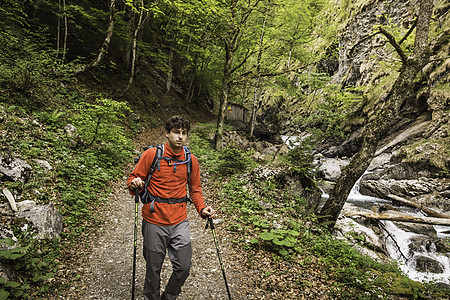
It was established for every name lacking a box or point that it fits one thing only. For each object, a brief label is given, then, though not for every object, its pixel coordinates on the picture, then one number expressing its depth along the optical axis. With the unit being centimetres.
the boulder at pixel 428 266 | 700
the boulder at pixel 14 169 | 427
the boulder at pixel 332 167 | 1648
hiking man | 268
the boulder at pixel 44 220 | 367
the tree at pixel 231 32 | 1038
